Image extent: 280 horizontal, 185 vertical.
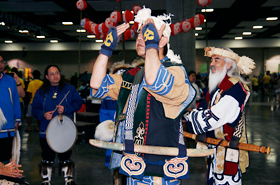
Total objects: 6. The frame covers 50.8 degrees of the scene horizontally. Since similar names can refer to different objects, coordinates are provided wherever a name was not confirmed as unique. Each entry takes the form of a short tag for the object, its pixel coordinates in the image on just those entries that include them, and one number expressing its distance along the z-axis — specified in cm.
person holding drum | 394
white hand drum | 376
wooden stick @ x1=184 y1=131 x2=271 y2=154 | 248
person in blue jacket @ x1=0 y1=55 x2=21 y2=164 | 358
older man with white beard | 259
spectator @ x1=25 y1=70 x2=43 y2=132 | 812
